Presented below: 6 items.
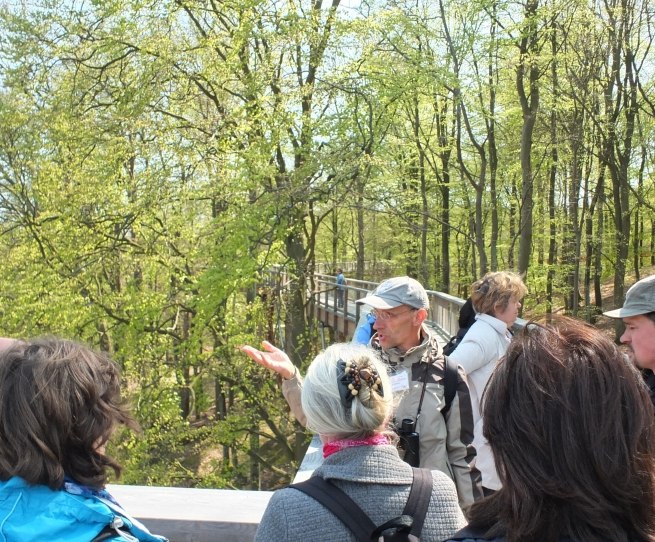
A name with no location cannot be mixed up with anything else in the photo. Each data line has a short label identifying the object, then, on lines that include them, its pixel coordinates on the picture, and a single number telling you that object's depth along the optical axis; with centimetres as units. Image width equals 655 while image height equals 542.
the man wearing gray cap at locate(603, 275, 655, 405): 256
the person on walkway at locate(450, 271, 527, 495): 314
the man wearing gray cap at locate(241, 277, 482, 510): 270
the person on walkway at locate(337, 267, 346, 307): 2092
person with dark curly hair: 154
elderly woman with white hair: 165
